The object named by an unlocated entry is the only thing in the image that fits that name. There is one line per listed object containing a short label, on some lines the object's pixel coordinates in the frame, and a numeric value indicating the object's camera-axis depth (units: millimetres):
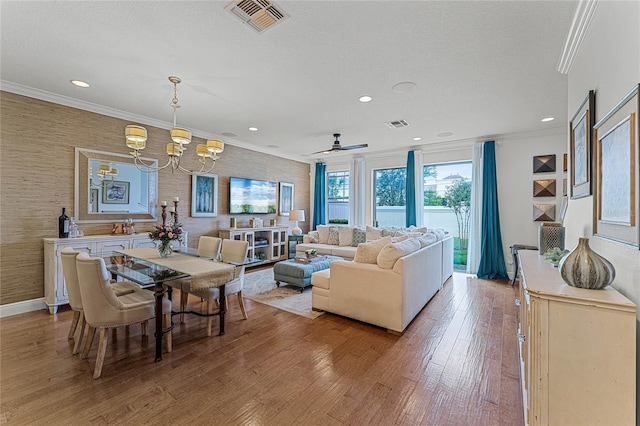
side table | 6664
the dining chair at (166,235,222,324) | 3284
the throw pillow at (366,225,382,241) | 5887
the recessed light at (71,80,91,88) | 3125
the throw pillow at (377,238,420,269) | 2961
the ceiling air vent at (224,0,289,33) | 1896
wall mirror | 3801
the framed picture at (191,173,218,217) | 5100
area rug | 3576
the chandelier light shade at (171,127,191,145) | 2736
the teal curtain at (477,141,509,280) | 5285
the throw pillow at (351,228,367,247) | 6184
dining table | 2369
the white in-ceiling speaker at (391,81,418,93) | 3059
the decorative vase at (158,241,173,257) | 3125
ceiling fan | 4879
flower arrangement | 3043
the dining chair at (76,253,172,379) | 2076
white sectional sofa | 2881
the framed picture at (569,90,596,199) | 1809
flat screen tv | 5816
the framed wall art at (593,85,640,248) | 1206
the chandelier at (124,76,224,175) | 2643
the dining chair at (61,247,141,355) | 2277
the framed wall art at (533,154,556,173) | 4941
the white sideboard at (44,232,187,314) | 3363
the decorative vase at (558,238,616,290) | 1314
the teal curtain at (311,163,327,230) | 7773
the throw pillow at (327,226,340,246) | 6449
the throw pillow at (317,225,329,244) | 6562
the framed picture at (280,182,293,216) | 7058
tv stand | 5625
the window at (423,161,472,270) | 5922
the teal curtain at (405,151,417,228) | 6184
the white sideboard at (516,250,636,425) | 1148
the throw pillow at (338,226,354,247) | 6216
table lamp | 6941
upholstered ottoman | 4215
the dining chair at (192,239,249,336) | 2932
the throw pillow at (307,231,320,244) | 6570
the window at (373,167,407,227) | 6691
